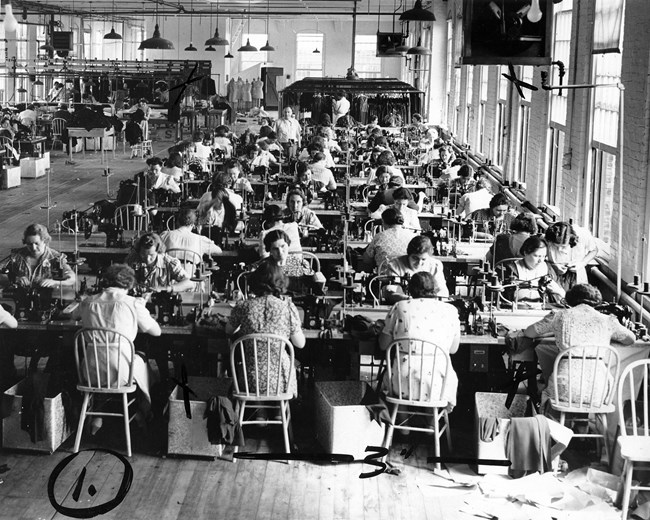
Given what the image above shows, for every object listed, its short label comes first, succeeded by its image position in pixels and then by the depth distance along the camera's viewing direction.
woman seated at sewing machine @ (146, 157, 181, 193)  13.03
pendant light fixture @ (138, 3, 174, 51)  13.82
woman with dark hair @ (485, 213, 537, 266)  8.79
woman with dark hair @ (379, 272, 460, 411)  5.84
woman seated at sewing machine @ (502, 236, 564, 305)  7.45
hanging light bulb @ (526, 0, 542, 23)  5.64
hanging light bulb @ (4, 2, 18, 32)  11.22
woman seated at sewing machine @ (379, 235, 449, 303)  7.36
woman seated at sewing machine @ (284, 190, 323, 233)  9.73
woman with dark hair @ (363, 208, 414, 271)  8.52
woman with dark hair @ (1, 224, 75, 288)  7.73
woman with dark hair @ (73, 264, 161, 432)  5.94
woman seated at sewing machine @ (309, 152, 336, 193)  13.22
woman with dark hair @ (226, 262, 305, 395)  5.86
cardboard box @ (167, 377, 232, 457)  5.98
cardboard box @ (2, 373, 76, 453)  5.99
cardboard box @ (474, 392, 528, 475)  5.85
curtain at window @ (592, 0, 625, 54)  8.67
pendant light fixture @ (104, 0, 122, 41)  25.62
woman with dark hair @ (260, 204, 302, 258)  8.81
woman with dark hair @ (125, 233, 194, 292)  7.65
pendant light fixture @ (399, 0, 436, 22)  11.67
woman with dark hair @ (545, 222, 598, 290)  8.24
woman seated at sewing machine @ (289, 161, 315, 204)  11.35
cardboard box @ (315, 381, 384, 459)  5.98
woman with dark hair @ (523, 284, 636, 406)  5.79
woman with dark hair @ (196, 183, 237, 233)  10.24
